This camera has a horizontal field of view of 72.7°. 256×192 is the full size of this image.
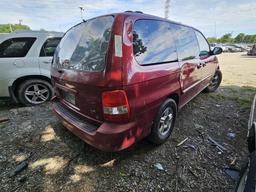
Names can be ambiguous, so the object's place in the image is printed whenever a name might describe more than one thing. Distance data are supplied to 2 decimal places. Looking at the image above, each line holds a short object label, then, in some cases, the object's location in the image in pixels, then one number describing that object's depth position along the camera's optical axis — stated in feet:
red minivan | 5.94
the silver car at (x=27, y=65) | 12.61
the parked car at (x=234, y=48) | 112.70
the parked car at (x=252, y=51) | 72.30
